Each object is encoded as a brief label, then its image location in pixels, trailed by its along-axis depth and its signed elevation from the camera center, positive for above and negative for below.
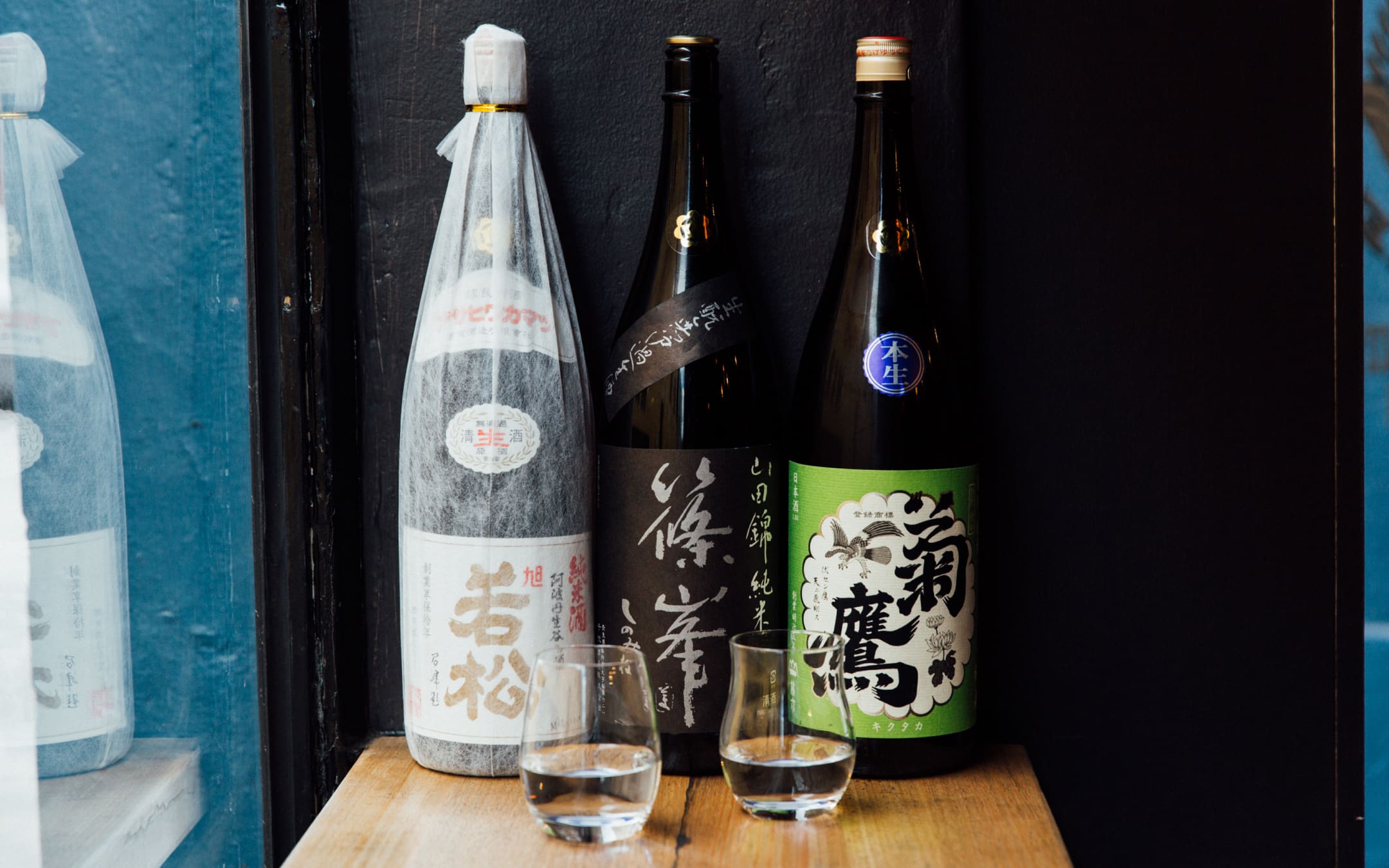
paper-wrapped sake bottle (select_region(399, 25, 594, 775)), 0.74 -0.03
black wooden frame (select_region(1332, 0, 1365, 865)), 0.87 -0.03
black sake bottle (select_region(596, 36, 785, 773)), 0.75 -0.03
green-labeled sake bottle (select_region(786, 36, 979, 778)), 0.72 -0.04
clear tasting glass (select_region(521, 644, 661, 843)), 0.63 -0.18
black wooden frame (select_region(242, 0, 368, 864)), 0.80 +0.02
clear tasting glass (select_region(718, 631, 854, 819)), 0.66 -0.18
